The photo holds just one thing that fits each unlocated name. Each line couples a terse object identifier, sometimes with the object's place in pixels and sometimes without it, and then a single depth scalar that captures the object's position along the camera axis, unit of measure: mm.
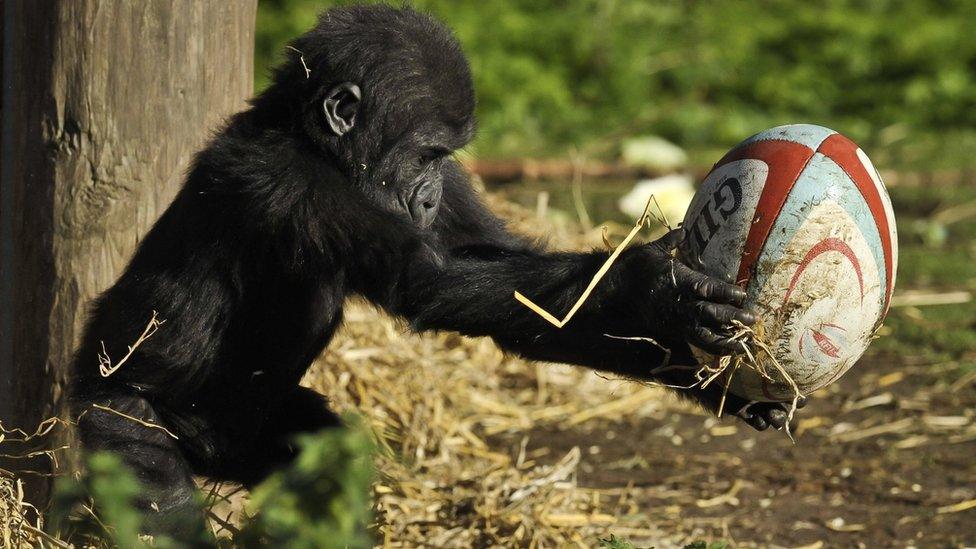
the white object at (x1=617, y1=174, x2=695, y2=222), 18203
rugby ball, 7887
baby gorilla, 8281
